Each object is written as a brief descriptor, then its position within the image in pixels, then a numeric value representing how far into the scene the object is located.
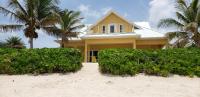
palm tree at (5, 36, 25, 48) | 15.68
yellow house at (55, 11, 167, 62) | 10.14
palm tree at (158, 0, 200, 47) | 9.05
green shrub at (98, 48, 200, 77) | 5.84
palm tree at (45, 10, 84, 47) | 10.70
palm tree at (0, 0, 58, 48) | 9.18
